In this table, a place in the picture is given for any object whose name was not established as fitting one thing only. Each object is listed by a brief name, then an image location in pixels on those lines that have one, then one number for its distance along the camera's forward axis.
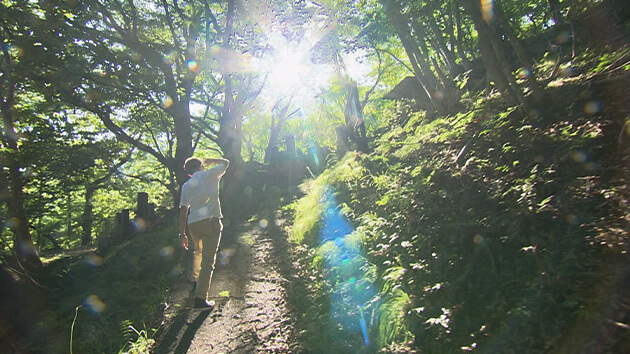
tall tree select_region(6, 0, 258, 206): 9.30
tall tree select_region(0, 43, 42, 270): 8.02
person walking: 4.63
